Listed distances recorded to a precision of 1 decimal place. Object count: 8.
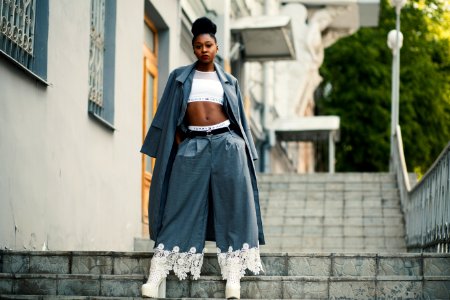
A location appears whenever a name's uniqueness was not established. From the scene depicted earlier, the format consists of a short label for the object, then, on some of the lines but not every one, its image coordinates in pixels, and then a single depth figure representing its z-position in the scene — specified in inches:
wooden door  572.7
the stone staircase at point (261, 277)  303.0
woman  306.0
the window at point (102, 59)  463.5
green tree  1384.1
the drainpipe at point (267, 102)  1141.1
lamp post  844.0
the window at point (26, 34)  343.9
